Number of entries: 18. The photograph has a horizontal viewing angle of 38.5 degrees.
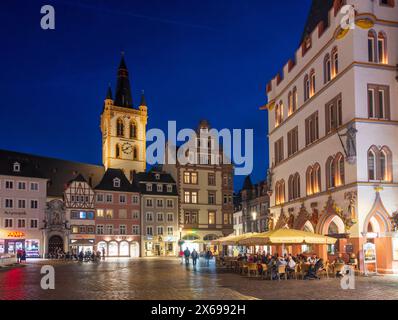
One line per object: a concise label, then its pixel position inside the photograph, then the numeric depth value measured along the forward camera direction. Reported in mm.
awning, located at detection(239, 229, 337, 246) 29041
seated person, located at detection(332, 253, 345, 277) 29758
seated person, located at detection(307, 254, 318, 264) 29942
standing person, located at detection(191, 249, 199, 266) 46675
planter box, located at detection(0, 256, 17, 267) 45472
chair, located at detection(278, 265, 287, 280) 28281
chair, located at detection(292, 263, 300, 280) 29112
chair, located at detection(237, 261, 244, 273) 35788
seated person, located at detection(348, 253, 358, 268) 31125
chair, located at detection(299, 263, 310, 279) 29014
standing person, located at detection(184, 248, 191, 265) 48162
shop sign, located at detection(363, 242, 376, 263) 31641
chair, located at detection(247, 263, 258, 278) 31516
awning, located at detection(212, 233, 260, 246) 37938
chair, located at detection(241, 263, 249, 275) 33234
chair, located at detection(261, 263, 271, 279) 30719
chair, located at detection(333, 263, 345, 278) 29347
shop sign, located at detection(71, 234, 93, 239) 79369
